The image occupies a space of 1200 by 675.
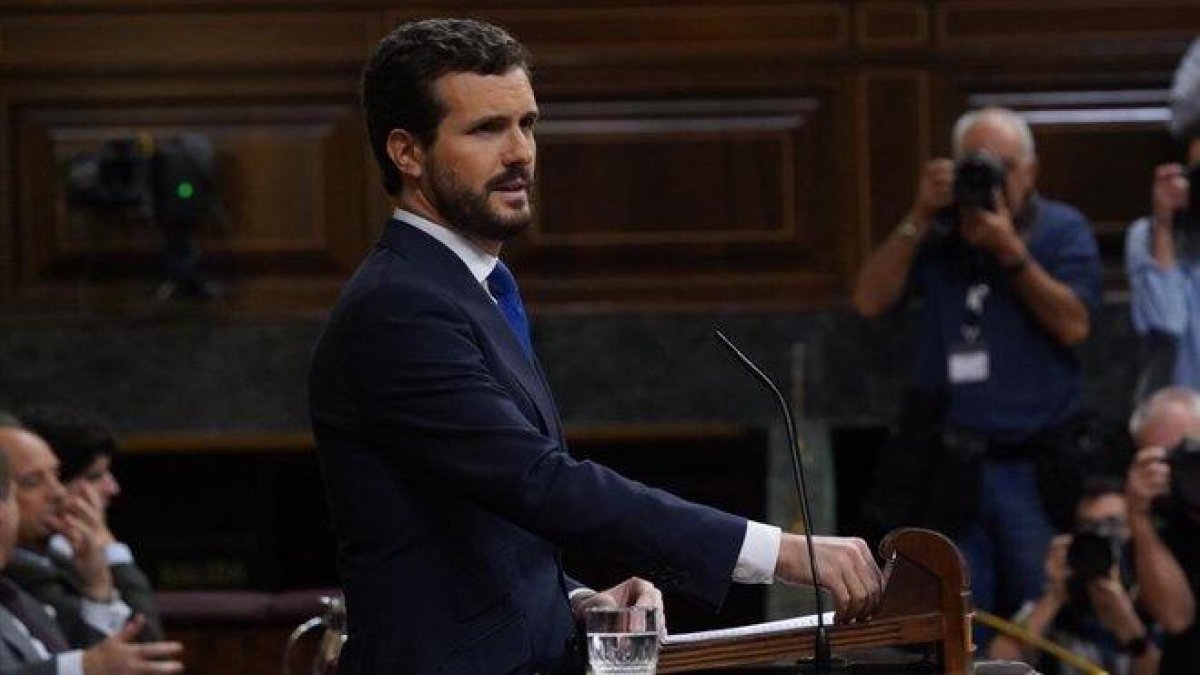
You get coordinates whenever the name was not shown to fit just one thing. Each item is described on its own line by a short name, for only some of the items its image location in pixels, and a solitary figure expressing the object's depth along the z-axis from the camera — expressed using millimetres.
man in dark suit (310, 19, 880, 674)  5125
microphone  4949
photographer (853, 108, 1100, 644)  11773
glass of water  4957
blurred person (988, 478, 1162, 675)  10891
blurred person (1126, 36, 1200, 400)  11867
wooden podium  4949
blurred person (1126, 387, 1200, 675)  10273
